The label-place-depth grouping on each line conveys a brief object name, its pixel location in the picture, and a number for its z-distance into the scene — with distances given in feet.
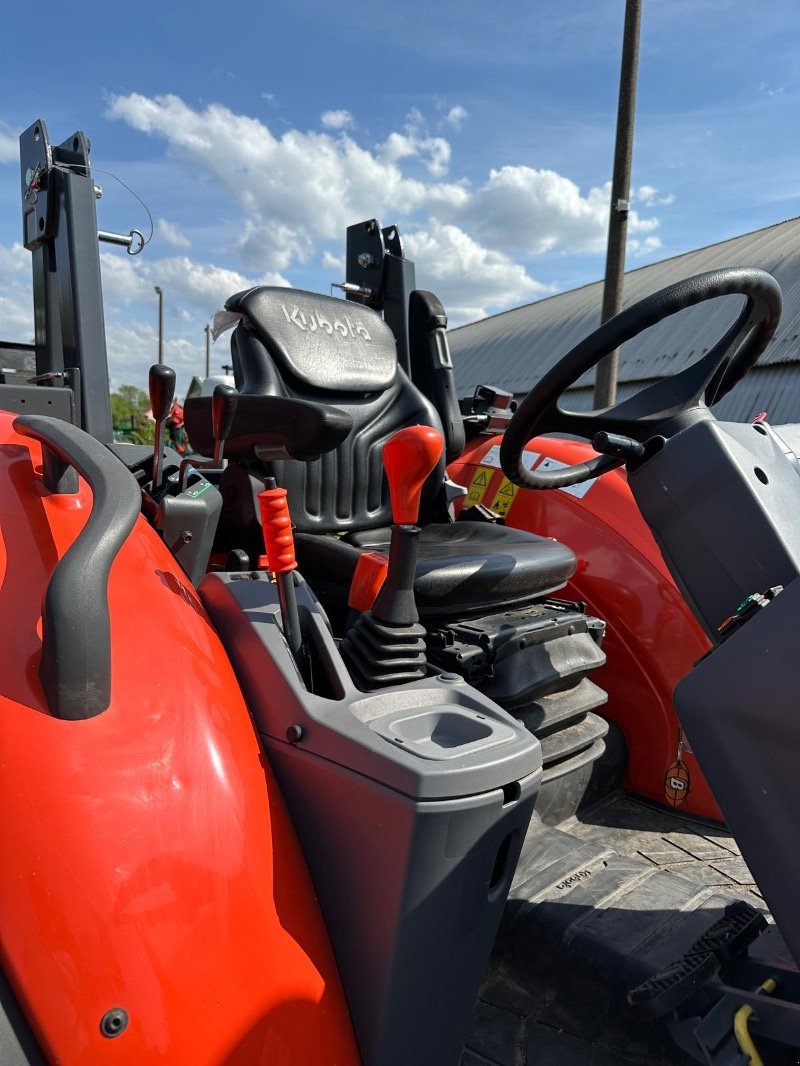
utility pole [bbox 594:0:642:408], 20.33
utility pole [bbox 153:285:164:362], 94.64
